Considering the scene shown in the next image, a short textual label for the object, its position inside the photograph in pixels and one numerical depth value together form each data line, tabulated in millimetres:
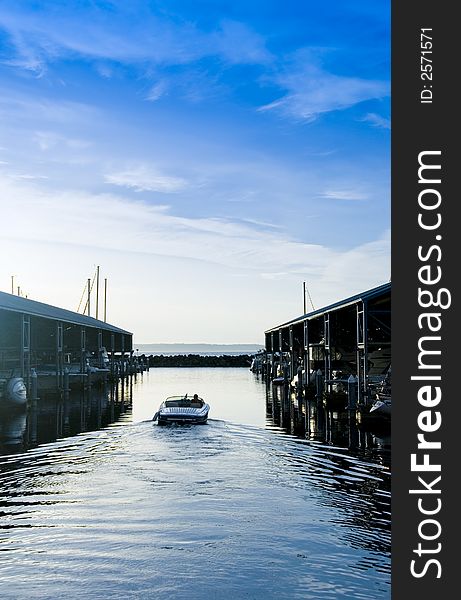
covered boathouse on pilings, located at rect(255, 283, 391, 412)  43250
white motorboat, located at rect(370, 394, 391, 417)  37406
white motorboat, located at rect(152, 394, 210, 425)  37000
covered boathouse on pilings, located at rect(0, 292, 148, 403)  50500
